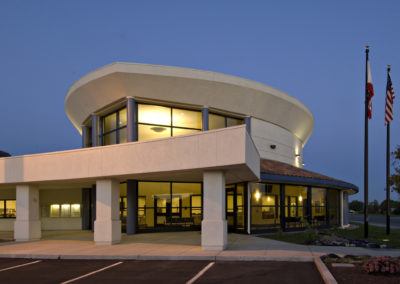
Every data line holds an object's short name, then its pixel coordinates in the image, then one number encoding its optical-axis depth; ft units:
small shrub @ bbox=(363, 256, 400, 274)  35.42
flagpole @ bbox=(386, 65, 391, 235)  82.58
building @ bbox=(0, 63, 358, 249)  54.54
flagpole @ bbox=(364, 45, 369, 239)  70.03
